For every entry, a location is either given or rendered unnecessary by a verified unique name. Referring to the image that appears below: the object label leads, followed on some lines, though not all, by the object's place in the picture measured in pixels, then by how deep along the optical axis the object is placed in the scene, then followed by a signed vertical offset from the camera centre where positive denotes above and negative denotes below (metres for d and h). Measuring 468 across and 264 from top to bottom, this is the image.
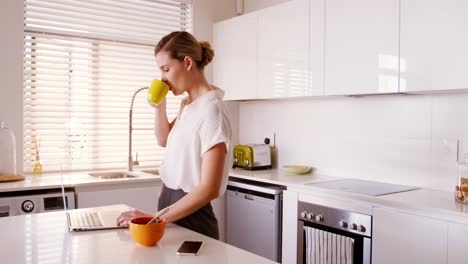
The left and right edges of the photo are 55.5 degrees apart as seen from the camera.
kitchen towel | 2.55 -0.75
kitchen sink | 3.38 -0.42
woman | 1.45 -0.07
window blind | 3.32 +0.34
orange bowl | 1.29 -0.32
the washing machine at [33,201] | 2.66 -0.50
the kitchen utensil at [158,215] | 1.36 -0.30
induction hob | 2.62 -0.40
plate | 3.41 -0.36
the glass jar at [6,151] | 3.04 -0.21
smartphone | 1.24 -0.36
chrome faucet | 3.51 -0.13
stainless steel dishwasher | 3.10 -0.70
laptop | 1.52 -0.36
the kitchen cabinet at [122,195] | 2.92 -0.50
